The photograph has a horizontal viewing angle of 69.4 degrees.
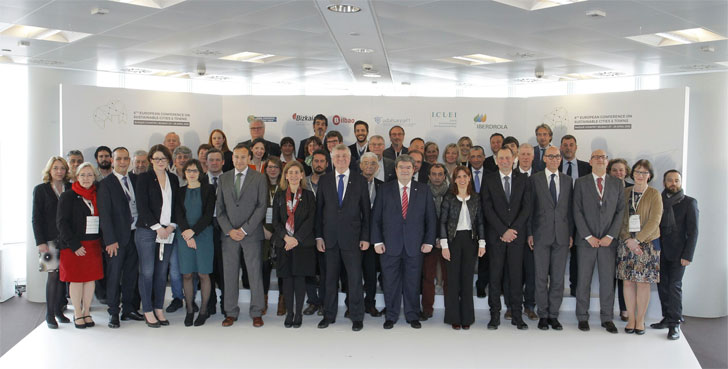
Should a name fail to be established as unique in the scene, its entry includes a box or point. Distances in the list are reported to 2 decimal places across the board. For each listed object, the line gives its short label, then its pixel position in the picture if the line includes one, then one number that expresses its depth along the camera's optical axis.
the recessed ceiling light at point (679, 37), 5.40
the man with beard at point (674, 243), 5.38
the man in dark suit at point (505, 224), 5.14
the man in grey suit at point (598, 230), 5.20
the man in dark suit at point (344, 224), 5.09
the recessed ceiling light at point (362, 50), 6.46
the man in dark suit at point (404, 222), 5.11
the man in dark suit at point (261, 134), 7.03
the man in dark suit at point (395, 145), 6.64
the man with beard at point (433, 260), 5.40
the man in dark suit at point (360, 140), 6.83
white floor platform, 4.45
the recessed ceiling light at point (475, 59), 7.28
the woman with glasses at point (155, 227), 5.09
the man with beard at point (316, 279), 5.54
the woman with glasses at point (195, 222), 5.11
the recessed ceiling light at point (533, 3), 4.46
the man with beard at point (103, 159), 6.29
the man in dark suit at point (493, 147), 6.77
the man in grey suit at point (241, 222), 5.17
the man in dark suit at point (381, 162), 6.08
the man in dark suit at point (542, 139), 6.80
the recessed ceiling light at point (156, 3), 4.61
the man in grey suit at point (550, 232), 5.24
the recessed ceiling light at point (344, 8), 4.62
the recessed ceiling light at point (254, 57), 7.40
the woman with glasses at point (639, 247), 5.18
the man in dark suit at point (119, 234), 5.08
